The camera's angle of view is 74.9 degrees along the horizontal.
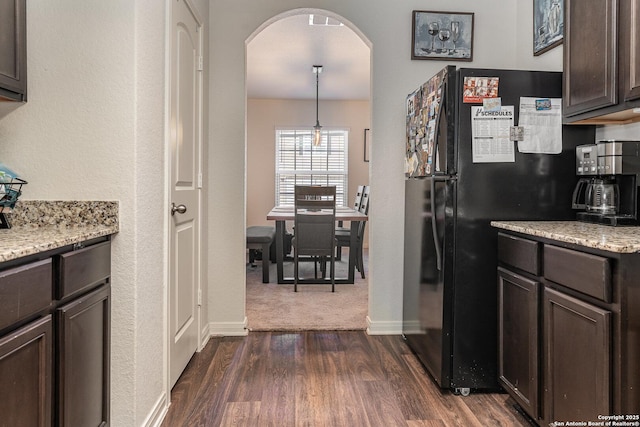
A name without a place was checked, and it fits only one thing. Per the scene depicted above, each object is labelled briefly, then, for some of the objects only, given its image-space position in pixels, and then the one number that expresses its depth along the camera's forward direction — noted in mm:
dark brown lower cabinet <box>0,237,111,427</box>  1037
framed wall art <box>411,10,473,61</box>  2996
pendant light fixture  5790
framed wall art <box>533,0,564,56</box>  2472
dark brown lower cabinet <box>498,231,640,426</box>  1307
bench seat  4672
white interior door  2158
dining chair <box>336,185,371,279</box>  4883
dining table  4551
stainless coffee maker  1800
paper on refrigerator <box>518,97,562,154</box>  2100
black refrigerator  2098
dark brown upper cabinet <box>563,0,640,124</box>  1641
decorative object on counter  1403
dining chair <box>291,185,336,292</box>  4305
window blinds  7117
